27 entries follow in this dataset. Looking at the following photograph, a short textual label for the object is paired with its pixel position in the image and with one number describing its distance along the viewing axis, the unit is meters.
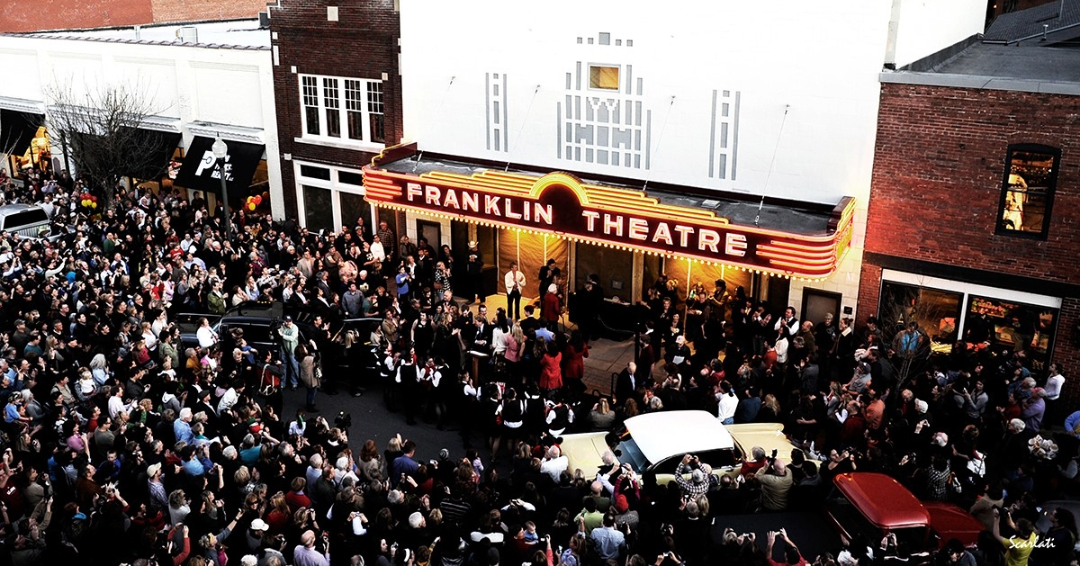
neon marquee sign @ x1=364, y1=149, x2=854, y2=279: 18.05
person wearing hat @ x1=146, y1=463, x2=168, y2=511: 13.10
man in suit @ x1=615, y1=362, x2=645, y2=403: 17.41
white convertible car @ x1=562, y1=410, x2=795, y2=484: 14.50
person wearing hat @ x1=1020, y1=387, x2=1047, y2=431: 15.68
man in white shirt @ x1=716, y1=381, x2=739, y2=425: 16.16
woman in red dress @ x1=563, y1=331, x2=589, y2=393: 18.44
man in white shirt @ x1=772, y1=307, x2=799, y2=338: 18.91
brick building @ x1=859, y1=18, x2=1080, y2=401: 16.94
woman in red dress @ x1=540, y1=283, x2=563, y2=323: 21.38
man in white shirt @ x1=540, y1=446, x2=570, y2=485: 13.99
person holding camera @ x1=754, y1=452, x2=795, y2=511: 13.85
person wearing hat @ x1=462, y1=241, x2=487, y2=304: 24.28
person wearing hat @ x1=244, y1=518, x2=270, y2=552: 11.75
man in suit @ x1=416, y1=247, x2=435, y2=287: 24.23
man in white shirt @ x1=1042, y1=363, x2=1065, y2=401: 16.59
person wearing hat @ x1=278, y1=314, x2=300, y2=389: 18.97
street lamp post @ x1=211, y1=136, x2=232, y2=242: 25.34
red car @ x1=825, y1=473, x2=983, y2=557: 12.69
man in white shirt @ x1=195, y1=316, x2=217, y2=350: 18.73
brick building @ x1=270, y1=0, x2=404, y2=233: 25.53
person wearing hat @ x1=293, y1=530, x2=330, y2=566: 11.45
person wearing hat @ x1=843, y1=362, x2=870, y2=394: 16.91
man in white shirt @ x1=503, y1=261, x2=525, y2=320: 22.64
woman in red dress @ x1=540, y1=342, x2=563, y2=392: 17.72
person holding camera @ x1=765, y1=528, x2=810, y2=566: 11.57
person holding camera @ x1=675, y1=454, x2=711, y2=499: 13.66
